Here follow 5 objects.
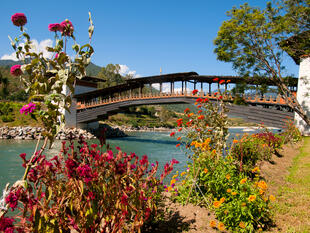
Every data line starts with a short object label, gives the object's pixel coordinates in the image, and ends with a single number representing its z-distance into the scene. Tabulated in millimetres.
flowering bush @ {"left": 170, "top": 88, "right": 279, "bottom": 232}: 3439
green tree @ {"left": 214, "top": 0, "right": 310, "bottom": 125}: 11641
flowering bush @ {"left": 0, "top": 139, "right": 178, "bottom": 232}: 2109
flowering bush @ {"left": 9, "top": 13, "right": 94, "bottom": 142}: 2236
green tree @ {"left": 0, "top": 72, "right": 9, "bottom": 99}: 46594
